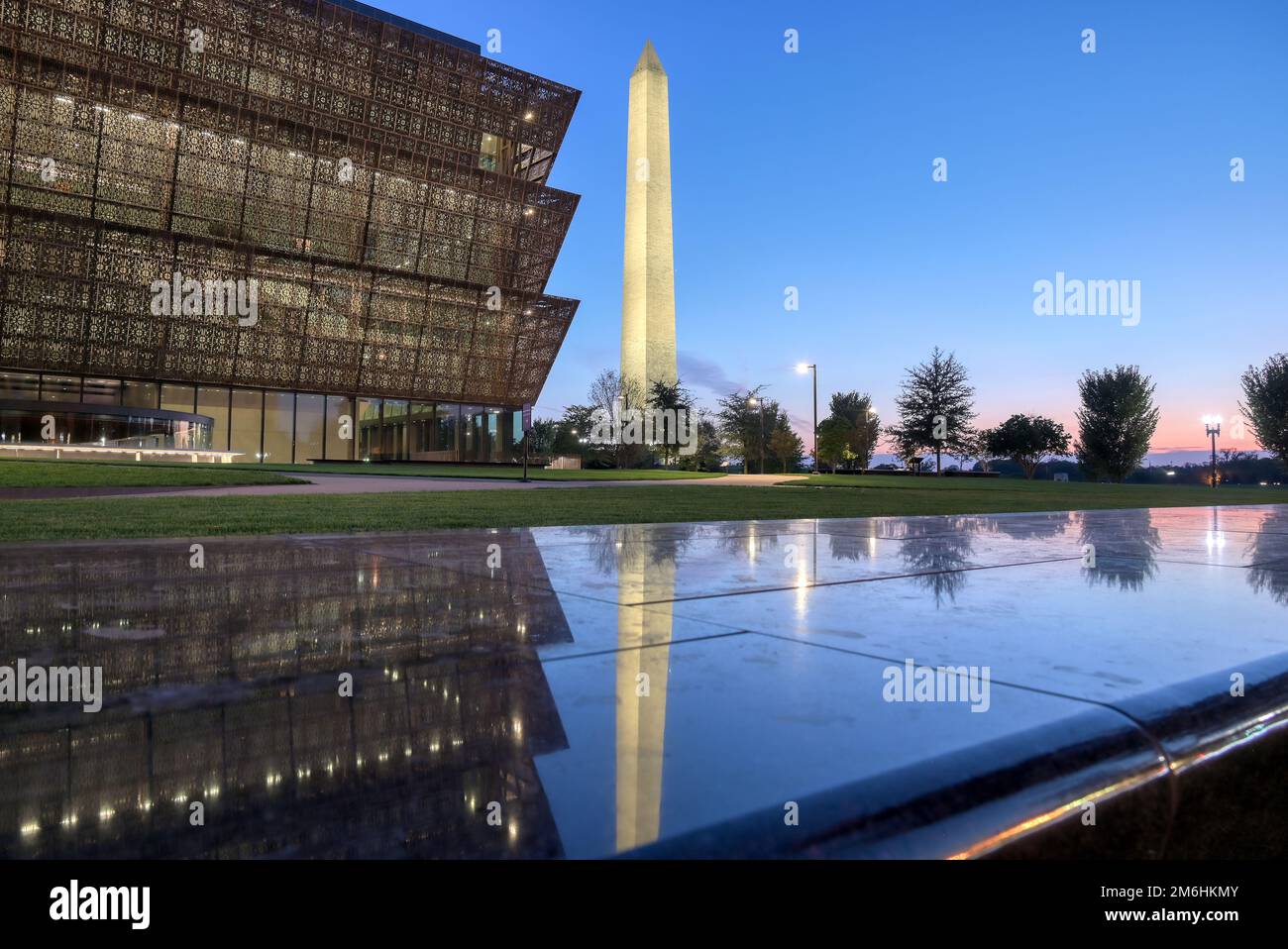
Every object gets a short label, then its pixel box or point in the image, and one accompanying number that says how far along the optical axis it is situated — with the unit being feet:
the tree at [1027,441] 252.62
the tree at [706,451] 187.21
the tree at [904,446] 200.85
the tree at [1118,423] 201.87
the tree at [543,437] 195.86
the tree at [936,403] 196.75
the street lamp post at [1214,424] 174.81
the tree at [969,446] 200.34
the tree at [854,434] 214.07
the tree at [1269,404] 168.25
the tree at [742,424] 193.06
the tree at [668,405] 178.09
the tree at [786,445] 199.93
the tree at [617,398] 173.47
